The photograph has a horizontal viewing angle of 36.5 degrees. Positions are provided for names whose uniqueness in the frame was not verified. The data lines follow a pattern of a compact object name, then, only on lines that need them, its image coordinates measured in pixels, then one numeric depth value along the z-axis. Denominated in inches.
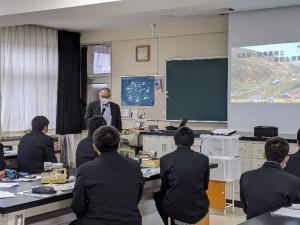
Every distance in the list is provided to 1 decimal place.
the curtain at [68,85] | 327.0
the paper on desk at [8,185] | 132.9
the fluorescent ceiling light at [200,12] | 254.0
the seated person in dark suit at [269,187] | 110.1
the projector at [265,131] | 241.5
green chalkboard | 276.8
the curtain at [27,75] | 297.3
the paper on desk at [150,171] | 153.8
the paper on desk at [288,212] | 101.4
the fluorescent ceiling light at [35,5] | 179.9
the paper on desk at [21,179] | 142.9
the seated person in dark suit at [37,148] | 183.5
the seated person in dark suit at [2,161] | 173.5
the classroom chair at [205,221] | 181.9
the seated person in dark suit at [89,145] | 158.9
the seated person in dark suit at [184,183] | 147.1
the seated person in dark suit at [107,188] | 112.3
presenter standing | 248.2
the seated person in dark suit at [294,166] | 143.6
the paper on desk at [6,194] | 118.1
